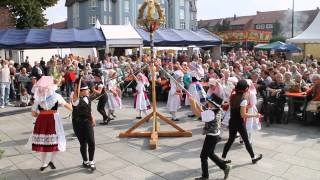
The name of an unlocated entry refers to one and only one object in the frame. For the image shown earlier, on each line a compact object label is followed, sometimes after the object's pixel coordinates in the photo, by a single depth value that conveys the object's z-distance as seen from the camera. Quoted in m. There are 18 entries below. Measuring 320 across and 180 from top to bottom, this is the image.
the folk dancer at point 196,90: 10.29
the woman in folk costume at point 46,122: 6.36
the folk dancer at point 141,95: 10.61
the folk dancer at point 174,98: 10.46
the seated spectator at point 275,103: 10.21
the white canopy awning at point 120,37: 18.80
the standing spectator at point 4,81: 13.90
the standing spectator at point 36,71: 15.74
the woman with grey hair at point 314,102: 9.51
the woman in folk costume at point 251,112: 7.66
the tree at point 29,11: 33.84
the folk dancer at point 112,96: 10.67
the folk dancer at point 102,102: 10.07
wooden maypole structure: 8.55
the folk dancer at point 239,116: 6.40
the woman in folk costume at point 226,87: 8.77
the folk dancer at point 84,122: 6.40
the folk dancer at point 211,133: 5.75
